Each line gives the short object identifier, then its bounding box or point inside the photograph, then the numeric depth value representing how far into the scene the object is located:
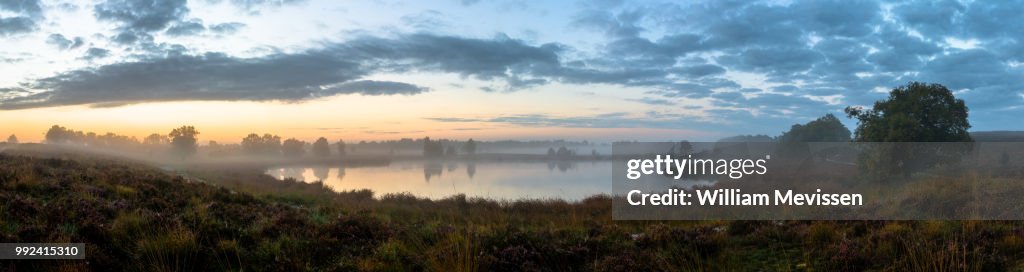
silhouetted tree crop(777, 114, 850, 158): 62.22
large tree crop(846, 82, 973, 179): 30.52
